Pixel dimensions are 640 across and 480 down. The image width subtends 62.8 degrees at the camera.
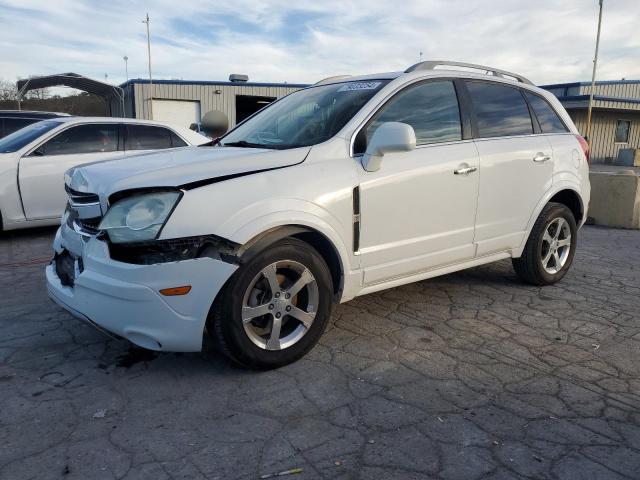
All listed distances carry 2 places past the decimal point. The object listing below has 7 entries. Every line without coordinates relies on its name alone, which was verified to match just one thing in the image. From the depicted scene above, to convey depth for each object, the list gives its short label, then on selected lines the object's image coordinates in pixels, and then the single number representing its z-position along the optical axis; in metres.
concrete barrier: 8.38
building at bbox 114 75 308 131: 26.70
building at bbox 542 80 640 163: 27.06
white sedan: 6.45
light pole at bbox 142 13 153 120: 26.70
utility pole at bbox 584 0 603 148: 25.67
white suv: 2.72
